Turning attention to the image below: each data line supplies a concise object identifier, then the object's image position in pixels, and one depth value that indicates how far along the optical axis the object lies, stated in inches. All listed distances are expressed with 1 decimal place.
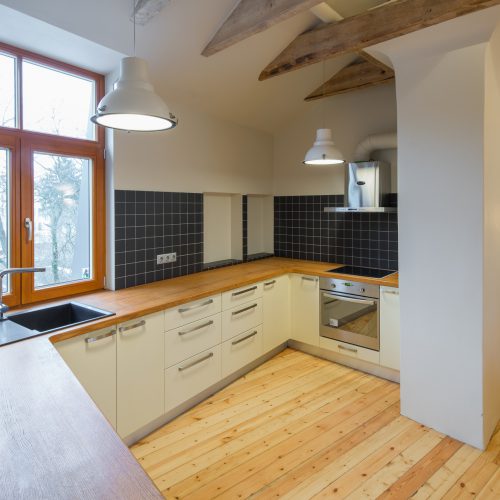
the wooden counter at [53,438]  31.9
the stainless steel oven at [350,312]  123.6
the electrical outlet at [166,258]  123.5
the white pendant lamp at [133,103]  54.7
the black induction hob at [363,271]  130.3
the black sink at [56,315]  87.3
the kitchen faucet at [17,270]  76.7
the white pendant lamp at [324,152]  109.6
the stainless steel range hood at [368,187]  130.3
